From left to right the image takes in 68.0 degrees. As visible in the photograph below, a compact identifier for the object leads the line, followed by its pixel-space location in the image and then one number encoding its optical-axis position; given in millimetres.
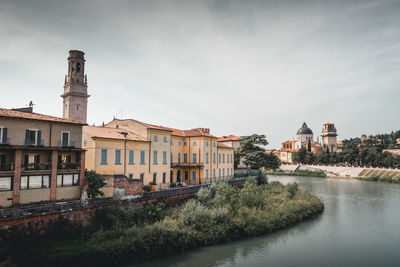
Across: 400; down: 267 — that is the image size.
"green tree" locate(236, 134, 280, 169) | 52500
